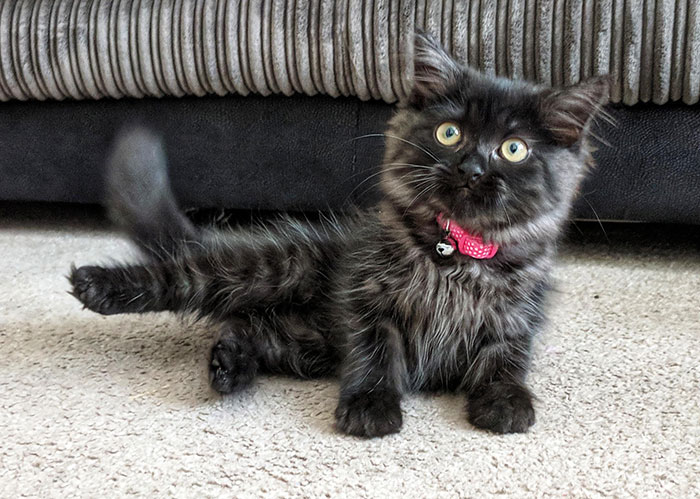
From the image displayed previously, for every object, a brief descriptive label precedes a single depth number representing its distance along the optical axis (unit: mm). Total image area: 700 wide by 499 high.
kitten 390
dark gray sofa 554
